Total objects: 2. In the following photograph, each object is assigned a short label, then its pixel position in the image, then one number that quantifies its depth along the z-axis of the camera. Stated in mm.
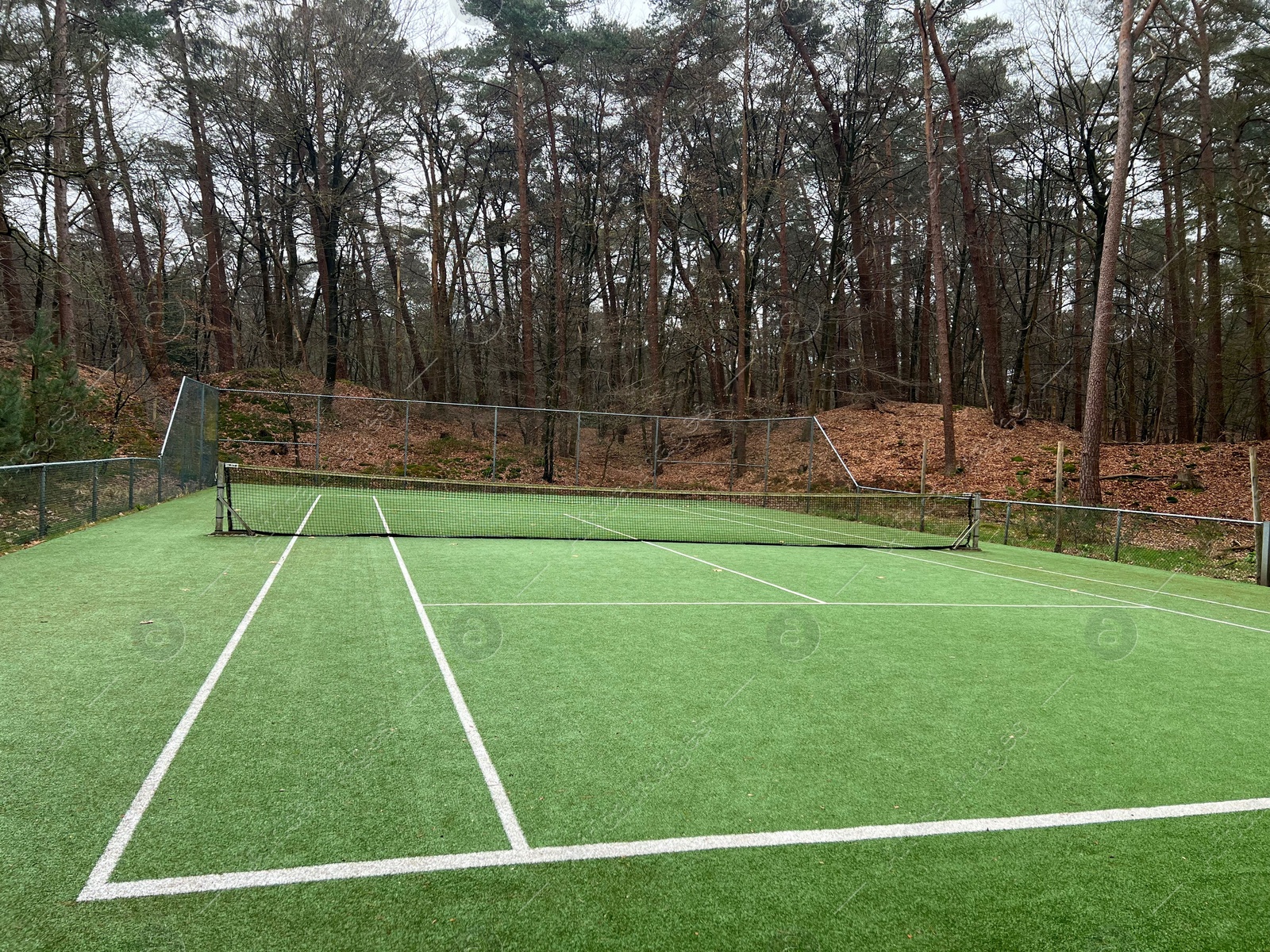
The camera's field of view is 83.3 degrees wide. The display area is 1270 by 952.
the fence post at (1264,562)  10719
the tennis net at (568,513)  13445
